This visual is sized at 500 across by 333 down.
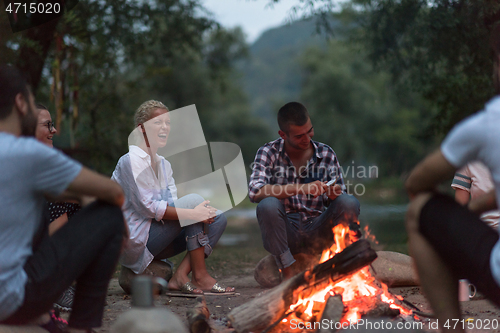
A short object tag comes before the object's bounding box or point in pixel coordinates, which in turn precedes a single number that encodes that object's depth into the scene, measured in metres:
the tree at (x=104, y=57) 7.80
